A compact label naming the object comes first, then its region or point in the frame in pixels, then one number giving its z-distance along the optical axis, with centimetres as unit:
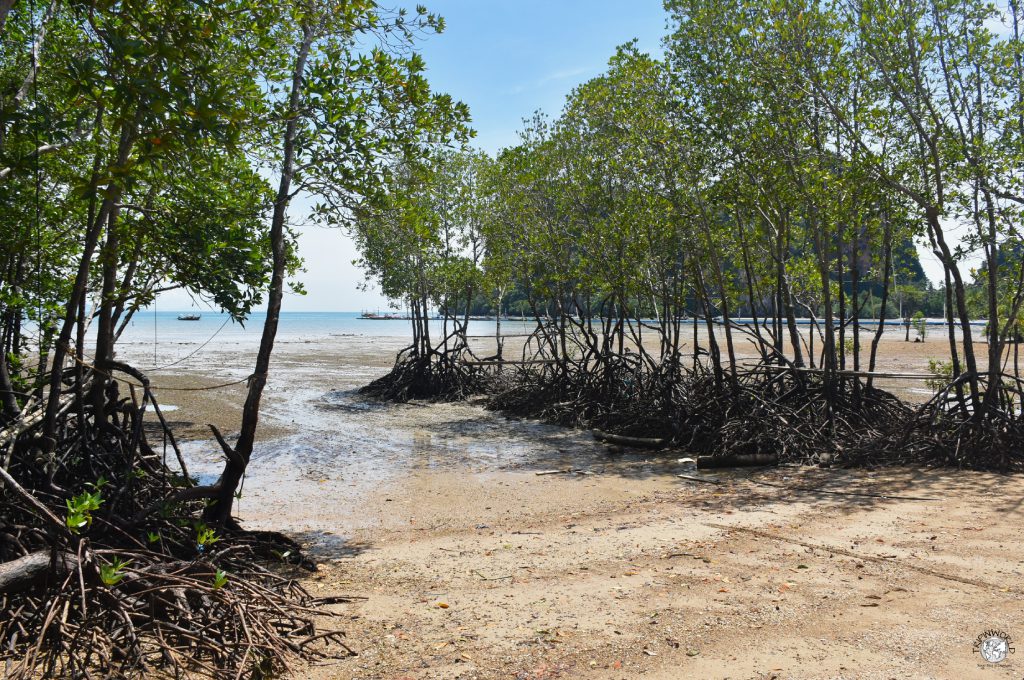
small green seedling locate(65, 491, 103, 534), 368
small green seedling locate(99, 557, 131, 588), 365
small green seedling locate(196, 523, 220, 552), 453
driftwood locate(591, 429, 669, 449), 1182
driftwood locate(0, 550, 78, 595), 373
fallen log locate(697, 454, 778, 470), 1010
